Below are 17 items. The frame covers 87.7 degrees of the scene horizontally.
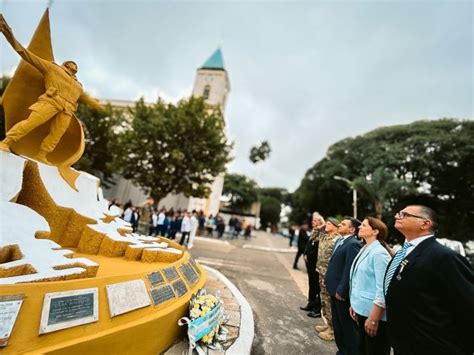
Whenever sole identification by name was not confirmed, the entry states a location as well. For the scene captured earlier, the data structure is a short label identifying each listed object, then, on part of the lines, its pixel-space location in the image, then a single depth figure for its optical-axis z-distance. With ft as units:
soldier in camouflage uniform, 14.94
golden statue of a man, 11.20
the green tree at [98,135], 56.70
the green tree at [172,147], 47.98
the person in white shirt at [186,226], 34.55
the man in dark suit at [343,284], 9.71
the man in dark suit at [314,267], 16.89
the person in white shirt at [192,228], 35.69
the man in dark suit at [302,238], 28.76
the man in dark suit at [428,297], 5.50
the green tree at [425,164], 67.46
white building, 78.95
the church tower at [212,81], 98.32
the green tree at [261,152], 138.10
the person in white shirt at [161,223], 35.78
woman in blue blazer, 7.83
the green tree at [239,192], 150.00
